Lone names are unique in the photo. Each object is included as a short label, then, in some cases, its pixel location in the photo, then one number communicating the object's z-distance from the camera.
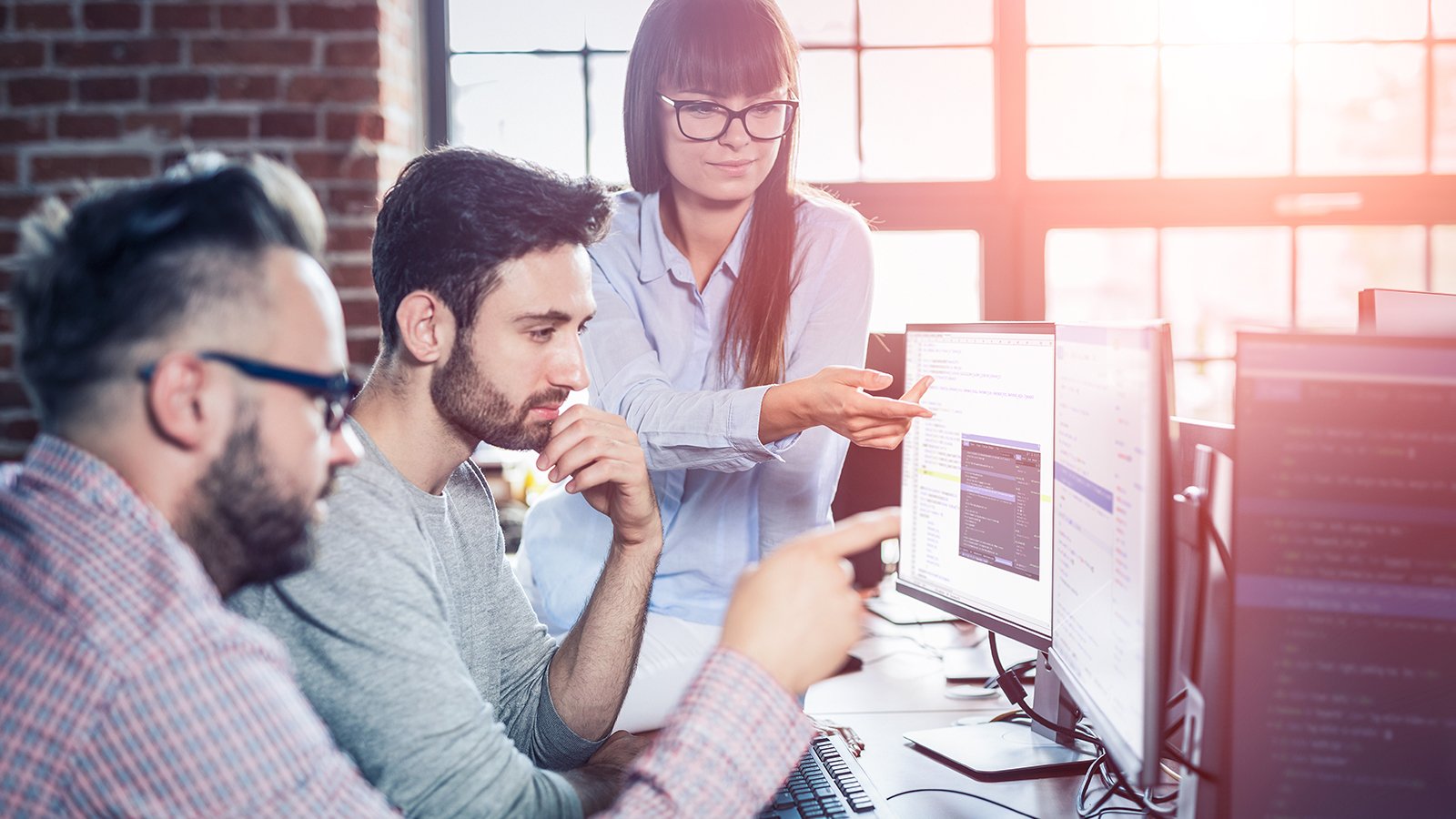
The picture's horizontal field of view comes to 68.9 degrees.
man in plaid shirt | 0.64
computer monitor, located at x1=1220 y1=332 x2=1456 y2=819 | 0.82
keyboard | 1.12
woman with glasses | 1.64
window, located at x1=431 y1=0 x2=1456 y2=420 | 2.93
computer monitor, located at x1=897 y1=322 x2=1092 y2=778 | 1.26
